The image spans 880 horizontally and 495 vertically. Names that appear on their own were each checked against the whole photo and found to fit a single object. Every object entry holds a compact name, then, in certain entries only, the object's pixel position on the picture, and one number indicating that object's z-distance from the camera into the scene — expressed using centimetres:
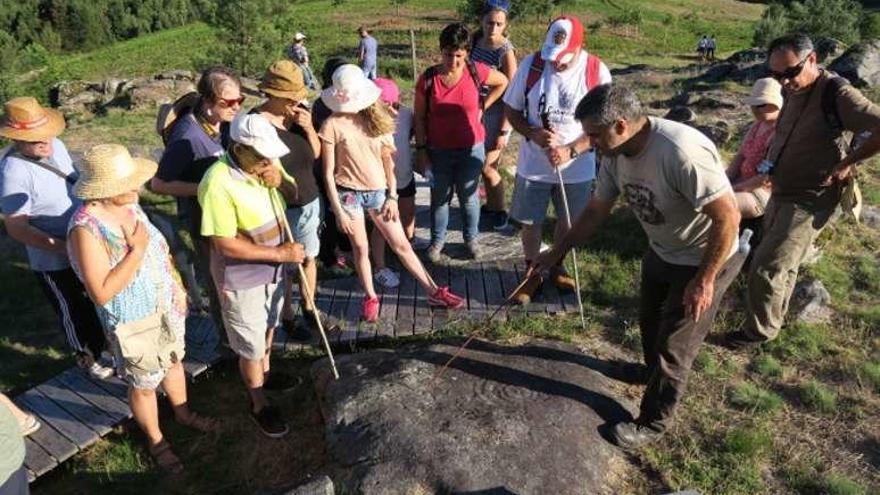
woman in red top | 573
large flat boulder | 379
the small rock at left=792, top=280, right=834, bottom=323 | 568
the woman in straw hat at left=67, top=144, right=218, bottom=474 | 354
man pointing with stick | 341
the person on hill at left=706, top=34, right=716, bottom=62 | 3047
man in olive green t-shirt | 446
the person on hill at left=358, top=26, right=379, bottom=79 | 1608
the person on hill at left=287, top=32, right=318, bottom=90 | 1883
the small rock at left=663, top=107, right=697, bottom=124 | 1106
